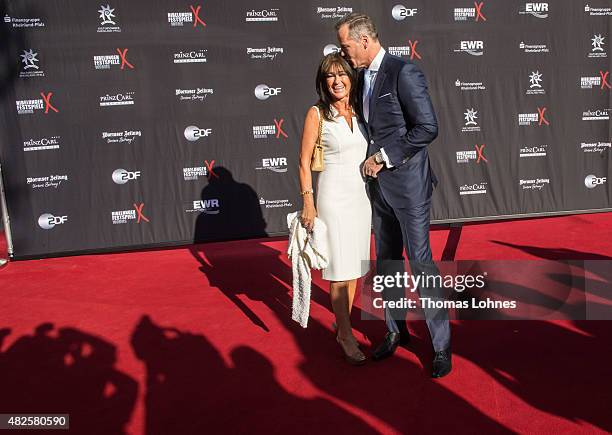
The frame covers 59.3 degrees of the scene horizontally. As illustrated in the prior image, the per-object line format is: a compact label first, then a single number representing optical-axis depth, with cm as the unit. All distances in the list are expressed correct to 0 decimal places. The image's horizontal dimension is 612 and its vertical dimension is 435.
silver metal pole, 567
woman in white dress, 285
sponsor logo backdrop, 568
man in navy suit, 259
